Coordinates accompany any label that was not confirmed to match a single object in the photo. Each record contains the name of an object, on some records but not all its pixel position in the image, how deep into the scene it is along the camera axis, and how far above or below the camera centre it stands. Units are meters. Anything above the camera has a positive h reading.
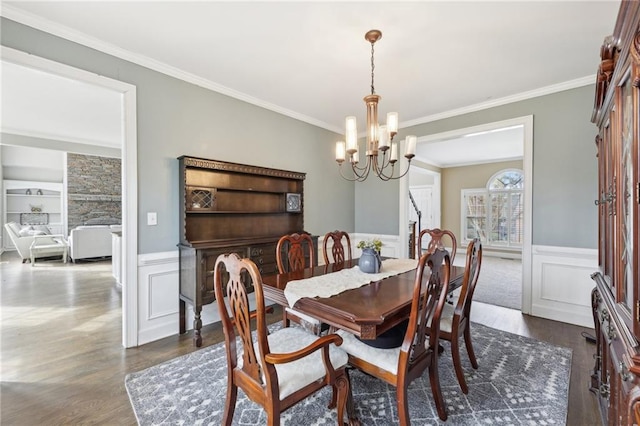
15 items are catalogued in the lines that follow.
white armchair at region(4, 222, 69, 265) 6.05 -0.71
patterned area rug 1.65 -1.24
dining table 1.35 -0.51
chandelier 2.15 +0.60
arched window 7.45 +0.01
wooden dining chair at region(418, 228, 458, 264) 2.96 -0.28
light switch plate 2.69 -0.06
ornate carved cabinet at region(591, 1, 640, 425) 0.91 -0.04
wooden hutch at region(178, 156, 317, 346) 2.68 -0.05
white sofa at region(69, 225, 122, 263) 6.09 -0.68
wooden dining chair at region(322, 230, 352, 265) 2.95 -0.38
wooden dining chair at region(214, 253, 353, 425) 1.20 -0.76
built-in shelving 8.01 +0.26
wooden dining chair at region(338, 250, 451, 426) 1.38 -0.78
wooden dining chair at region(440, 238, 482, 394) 1.81 -0.72
